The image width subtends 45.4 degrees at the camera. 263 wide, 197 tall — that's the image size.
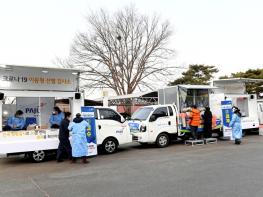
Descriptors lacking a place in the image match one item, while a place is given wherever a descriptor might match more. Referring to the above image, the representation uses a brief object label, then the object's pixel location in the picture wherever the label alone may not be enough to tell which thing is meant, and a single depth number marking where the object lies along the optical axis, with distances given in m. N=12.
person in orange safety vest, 14.22
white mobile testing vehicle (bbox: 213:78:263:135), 17.92
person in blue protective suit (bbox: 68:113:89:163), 10.23
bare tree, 33.84
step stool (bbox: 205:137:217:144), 14.73
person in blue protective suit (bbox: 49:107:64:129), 12.18
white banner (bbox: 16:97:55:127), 13.86
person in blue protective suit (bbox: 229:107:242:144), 13.98
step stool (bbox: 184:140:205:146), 14.23
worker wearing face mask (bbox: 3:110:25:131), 11.41
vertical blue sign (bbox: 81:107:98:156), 11.44
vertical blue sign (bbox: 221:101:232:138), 15.48
